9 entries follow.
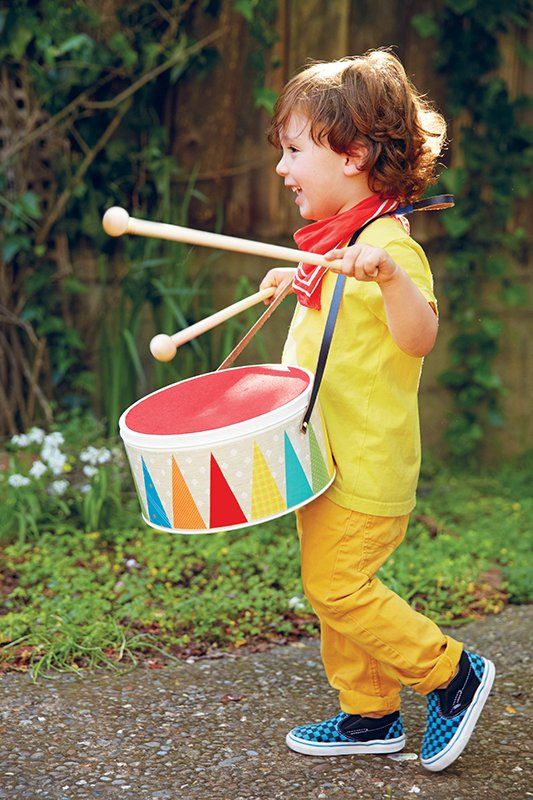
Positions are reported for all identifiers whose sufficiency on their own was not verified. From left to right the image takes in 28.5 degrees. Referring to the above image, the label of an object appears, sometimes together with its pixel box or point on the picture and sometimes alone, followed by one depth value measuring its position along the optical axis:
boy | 1.93
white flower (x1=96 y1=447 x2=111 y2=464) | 3.43
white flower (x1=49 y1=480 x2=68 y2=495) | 3.37
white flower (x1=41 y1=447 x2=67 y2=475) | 3.38
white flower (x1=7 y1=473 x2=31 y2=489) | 3.31
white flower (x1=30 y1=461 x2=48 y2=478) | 3.37
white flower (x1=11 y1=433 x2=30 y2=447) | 3.54
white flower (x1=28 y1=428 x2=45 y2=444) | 3.57
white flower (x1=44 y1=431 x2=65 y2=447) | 3.50
